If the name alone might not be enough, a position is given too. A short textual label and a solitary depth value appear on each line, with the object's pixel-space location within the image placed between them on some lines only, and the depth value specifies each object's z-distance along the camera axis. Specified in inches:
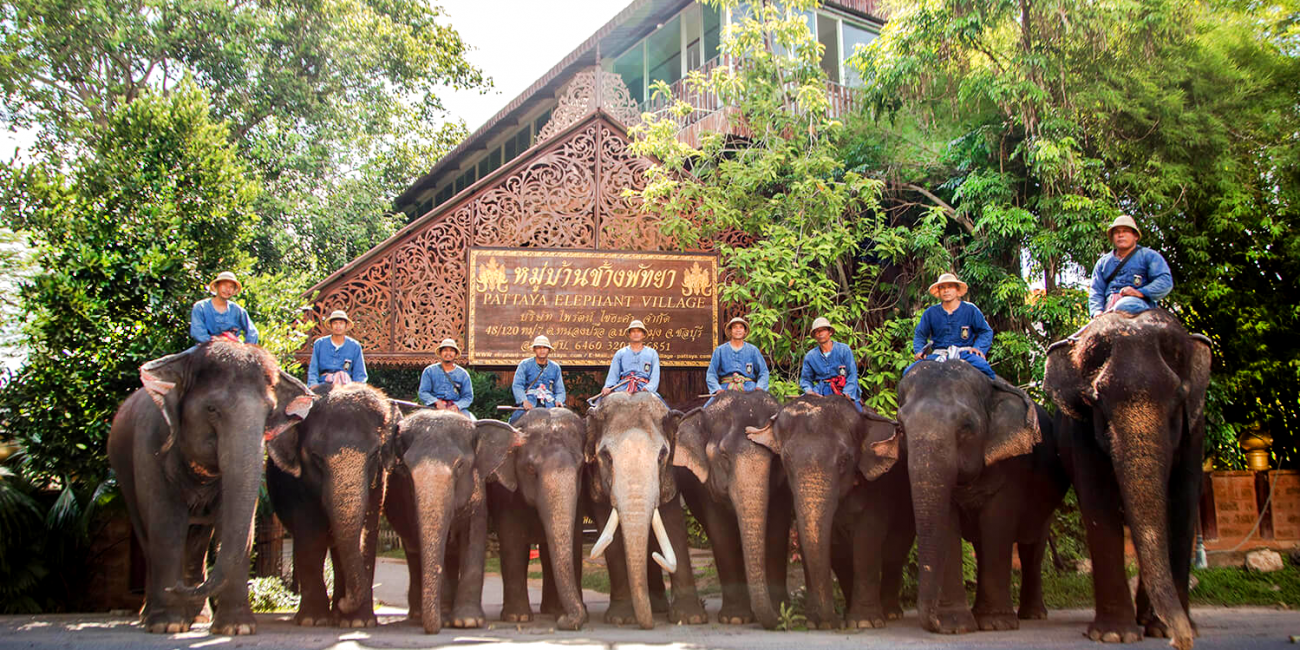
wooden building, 413.7
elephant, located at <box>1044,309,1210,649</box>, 224.8
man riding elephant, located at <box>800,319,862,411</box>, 332.8
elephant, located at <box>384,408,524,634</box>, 270.7
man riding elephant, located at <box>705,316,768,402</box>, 349.4
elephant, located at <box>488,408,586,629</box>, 283.4
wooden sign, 421.4
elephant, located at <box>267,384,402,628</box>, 270.7
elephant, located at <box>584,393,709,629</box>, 274.2
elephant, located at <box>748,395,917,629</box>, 271.7
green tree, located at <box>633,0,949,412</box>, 424.2
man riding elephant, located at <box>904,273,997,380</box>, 309.3
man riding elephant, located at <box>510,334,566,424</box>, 356.2
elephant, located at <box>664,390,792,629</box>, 286.2
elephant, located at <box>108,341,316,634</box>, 254.8
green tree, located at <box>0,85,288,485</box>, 344.8
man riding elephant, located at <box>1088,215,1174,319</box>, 255.1
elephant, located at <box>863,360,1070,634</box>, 258.8
